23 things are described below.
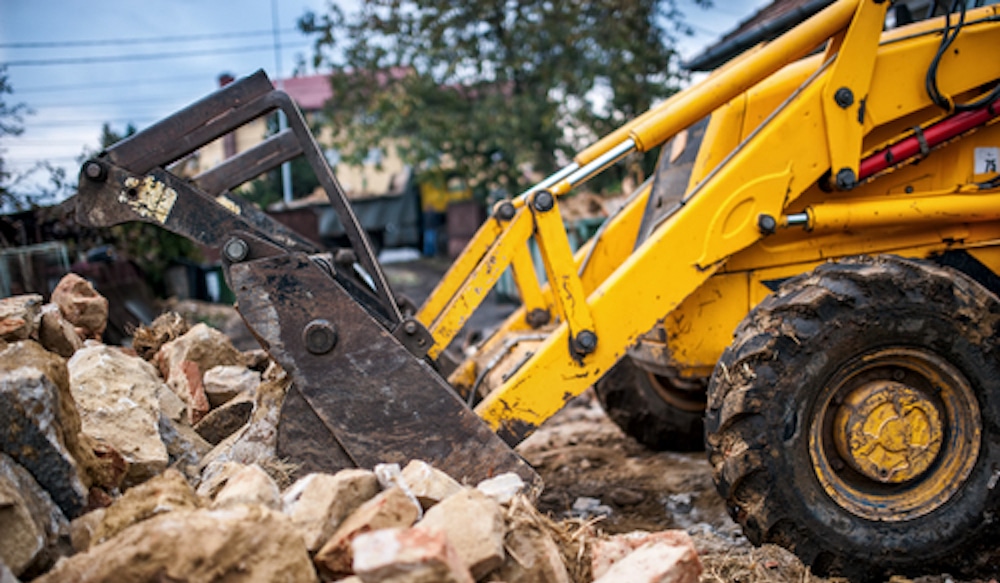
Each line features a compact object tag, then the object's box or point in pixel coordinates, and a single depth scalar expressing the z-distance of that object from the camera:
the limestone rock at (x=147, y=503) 2.19
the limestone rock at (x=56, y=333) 3.35
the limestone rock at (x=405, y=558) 1.87
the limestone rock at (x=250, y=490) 2.28
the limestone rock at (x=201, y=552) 1.94
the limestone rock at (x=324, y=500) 2.23
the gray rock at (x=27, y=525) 2.07
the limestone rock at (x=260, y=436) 3.04
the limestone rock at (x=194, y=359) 3.70
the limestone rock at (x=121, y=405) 2.89
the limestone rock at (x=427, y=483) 2.47
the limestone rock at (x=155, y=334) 4.21
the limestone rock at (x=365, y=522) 2.16
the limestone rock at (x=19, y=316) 2.96
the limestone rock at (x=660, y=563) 2.20
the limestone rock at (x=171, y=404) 3.40
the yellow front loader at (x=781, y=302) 2.88
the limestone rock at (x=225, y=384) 3.81
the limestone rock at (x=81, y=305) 3.96
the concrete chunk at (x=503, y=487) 2.52
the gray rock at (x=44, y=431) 2.28
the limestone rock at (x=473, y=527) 2.16
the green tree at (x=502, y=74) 14.61
